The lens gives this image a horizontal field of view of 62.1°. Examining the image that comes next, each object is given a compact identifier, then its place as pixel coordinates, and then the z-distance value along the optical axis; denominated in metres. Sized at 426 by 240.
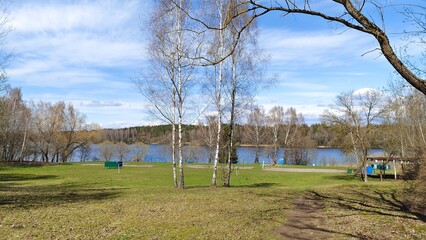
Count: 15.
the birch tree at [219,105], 18.67
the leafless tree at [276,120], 69.78
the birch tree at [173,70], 17.72
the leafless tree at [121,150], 67.03
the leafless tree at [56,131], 55.16
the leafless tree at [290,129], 68.31
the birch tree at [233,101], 19.02
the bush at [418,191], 10.38
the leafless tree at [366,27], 5.51
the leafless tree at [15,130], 49.19
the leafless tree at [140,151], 65.96
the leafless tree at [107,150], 67.19
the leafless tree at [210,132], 35.00
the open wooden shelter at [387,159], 27.62
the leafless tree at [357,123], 28.48
